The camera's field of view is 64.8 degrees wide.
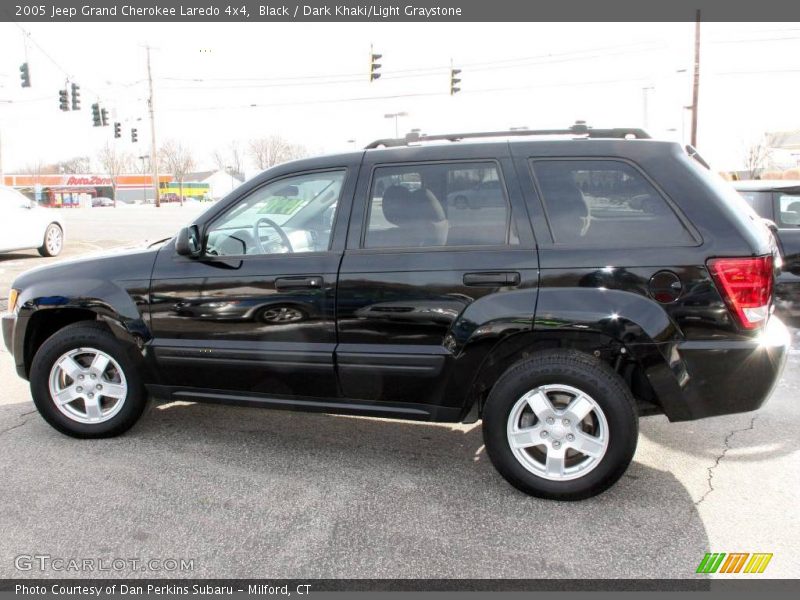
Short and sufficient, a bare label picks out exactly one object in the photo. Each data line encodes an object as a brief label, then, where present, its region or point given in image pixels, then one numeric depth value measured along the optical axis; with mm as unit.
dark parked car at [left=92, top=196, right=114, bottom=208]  80250
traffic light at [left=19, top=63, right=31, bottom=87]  22719
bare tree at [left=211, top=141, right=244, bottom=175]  107000
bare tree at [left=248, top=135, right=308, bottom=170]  84188
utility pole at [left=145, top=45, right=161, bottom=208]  46062
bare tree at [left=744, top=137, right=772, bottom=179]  56281
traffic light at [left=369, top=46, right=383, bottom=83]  21783
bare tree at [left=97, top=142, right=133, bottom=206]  106062
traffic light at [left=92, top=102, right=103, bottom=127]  33031
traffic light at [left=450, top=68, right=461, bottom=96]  24219
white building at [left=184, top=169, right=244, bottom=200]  101056
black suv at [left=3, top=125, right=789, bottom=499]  3057
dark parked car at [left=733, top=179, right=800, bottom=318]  5551
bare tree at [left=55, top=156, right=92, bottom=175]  119225
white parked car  11562
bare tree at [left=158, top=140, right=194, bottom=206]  99625
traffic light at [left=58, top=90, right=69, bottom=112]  29062
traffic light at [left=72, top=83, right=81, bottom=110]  28328
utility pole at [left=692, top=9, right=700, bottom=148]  25812
